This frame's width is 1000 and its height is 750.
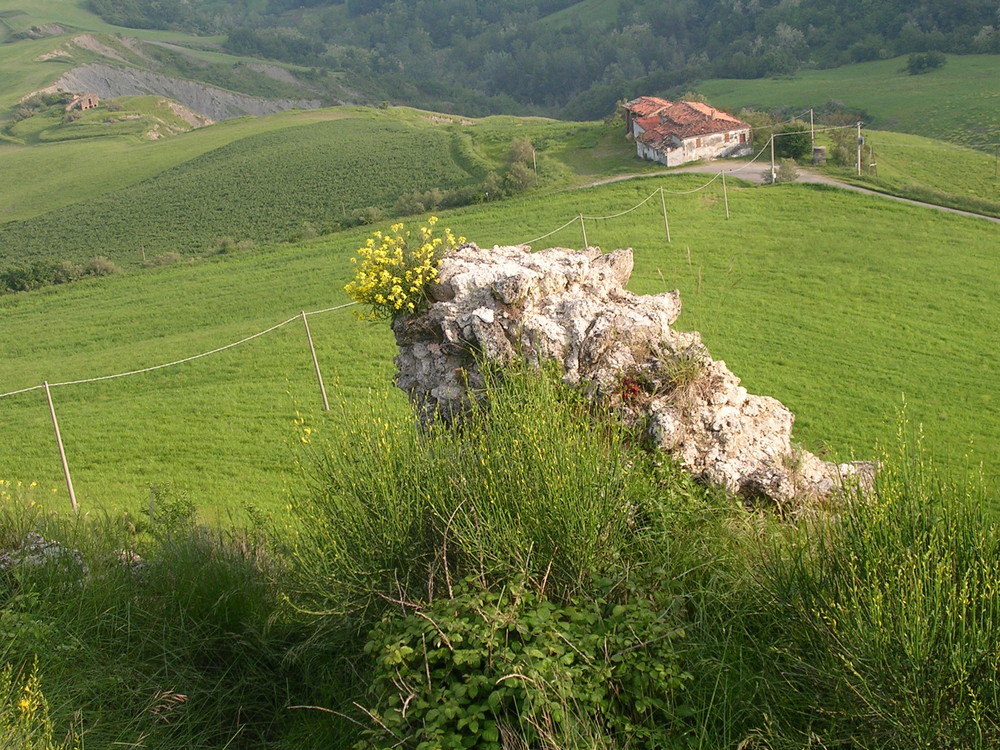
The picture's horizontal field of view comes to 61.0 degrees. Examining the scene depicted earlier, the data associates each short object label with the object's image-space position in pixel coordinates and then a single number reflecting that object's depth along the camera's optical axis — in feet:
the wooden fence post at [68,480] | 38.68
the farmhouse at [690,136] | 119.14
